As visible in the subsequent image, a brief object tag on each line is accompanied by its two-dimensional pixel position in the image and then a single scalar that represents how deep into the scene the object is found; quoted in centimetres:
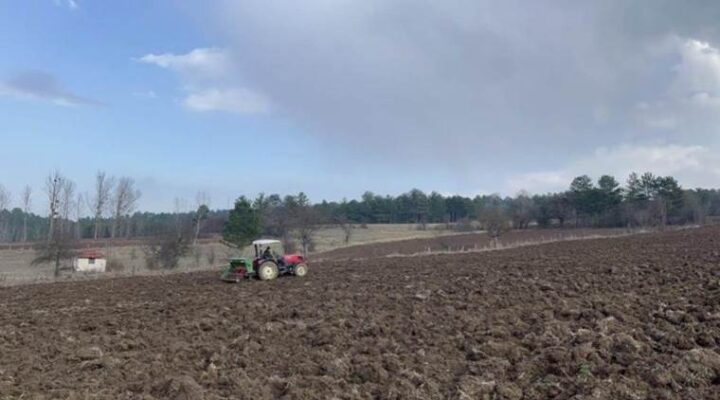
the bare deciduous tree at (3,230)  9720
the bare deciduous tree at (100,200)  6156
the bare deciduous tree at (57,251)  3925
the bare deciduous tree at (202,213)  6718
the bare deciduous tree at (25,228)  9481
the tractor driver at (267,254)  2086
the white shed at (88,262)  3993
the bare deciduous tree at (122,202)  6309
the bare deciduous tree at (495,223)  6119
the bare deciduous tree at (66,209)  6273
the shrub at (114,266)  3812
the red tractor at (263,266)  2041
